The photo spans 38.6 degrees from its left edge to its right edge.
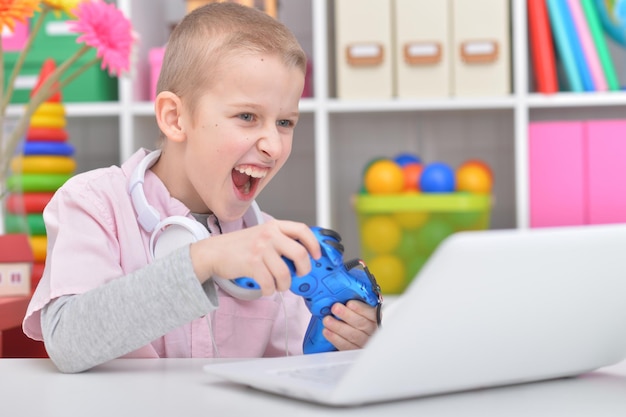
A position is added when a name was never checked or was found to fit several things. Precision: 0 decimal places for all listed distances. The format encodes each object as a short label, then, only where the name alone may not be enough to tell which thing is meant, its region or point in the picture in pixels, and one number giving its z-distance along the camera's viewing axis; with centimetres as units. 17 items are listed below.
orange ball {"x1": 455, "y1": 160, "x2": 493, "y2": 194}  228
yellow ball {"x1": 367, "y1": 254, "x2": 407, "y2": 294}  226
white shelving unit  222
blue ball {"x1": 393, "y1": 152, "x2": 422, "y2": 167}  235
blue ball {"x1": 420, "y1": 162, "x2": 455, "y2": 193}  225
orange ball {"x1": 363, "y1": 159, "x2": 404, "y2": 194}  226
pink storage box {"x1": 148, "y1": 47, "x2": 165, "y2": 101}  230
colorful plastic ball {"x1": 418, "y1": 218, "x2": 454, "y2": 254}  226
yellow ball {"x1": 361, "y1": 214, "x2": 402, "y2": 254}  228
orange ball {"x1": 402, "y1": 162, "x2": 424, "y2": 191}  227
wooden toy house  128
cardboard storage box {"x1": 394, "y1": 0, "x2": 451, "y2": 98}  221
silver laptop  52
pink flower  140
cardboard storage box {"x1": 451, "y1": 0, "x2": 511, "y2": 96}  220
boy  77
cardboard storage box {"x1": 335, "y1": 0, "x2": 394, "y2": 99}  222
